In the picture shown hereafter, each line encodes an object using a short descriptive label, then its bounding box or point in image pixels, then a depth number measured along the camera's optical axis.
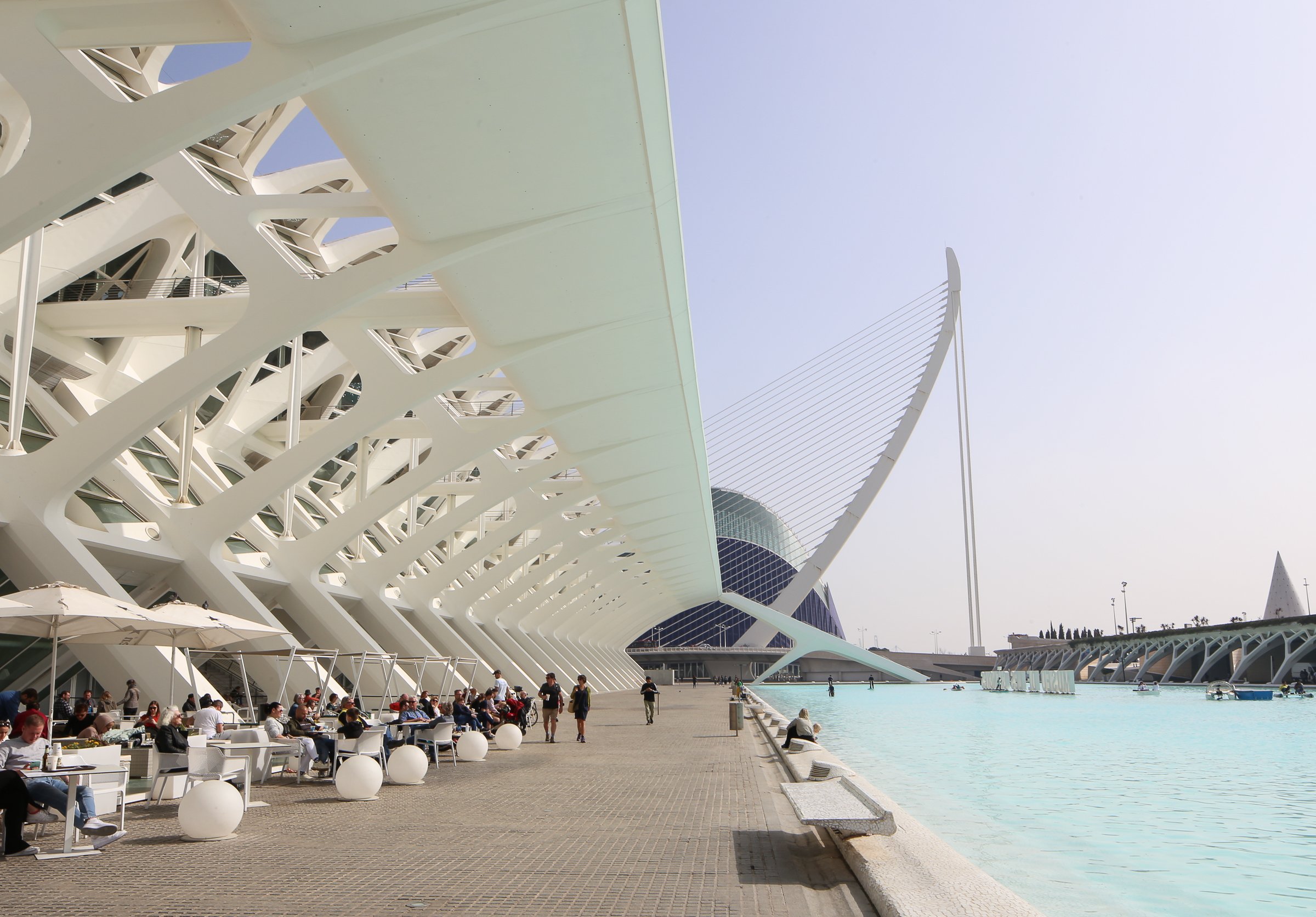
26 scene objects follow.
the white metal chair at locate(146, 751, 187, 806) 7.59
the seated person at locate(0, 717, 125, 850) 5.64
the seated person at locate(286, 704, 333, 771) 9.48
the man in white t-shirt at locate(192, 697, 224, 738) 8.49
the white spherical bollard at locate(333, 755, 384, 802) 7.77
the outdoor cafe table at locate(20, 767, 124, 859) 5.39
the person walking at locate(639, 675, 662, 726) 18.73
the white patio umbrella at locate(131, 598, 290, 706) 9.07
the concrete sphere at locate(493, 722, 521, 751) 12.99
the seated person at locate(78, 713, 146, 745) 8.80
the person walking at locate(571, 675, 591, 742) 14.43
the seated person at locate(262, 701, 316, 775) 8.95
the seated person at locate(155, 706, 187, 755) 7.47
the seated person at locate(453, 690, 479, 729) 13.27
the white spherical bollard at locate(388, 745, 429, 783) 8.79
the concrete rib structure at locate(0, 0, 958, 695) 6.05
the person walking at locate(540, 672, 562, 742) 14.54
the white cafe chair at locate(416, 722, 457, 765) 10.99
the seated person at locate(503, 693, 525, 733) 15.66
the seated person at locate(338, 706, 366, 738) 9.55
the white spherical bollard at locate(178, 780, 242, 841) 5.85
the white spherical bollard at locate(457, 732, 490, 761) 11.38
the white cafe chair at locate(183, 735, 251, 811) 6.84
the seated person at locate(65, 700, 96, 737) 8.53
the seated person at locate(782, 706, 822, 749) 11.88
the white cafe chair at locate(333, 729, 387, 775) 8.99
